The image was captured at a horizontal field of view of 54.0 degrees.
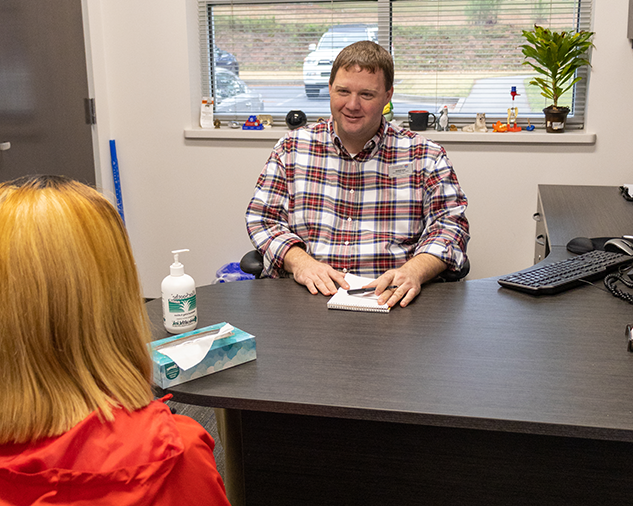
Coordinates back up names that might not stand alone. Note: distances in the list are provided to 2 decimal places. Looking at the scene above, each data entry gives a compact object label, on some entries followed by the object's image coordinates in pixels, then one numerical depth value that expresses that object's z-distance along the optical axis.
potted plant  2.91
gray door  2.78
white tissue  1.12
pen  1.57
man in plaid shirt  2.07
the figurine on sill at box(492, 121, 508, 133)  3.23
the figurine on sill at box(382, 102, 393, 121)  3.33
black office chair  1.94
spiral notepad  1.47
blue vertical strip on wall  3.54
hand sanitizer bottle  1.27
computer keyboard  1.57
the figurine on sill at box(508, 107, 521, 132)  3.23
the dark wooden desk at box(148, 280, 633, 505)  1.04
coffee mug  3.30
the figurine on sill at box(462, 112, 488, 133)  3.26
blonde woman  0.65
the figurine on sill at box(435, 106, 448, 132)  3.27
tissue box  1.10
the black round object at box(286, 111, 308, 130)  3.39
